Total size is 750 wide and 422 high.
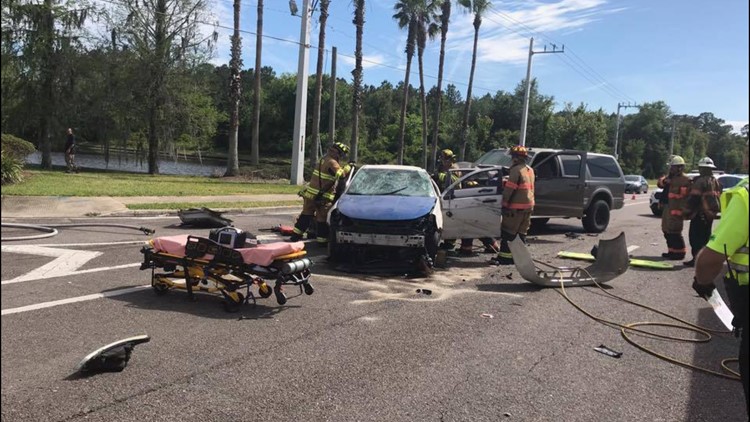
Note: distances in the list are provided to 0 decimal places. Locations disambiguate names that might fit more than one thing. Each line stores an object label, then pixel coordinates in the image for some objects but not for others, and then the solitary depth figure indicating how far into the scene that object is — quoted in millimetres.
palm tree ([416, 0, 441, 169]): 39784
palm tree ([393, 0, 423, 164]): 39531
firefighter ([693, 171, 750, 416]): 2496
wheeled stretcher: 5945
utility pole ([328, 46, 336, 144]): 32750
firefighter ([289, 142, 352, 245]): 9625
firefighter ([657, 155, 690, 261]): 10641
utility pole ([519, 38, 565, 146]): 38278
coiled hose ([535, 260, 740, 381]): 4879
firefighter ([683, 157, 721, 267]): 9688
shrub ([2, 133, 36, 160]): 14156
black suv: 13195
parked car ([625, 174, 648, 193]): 41094
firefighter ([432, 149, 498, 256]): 10359
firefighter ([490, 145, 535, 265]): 8991
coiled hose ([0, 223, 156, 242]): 8555
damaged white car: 7879
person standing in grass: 22109
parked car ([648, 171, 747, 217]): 20062
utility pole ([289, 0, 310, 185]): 23469
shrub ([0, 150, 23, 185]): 13725
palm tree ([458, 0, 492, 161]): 42625
